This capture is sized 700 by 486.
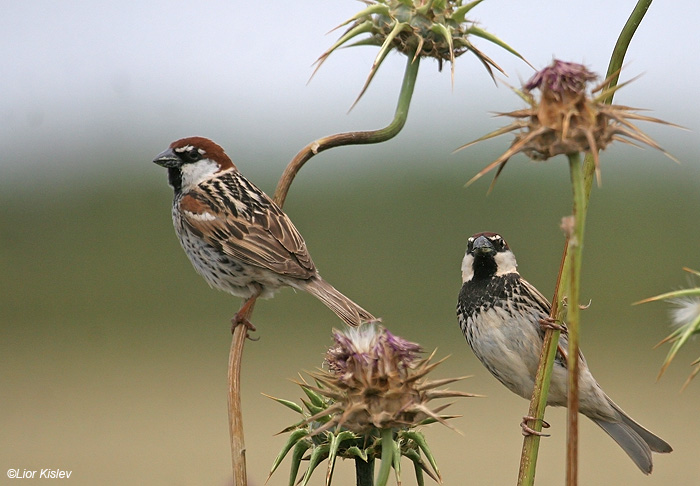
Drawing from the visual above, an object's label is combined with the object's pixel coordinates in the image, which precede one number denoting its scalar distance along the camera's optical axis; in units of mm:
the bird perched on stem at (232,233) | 10727
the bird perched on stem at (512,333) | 9703
